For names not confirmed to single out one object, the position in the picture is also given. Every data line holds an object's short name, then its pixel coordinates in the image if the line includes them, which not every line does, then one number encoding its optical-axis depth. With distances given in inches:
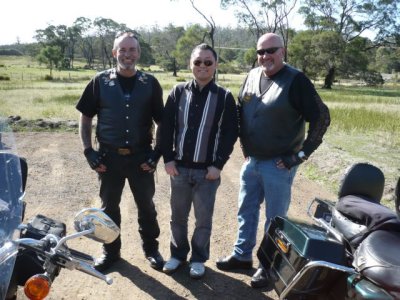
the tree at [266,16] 1855.3
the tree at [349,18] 1797.5
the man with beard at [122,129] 134.4
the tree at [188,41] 2491.4
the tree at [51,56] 2361.0
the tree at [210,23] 1659.7
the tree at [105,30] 3038.9
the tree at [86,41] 3171.8
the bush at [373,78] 2052.2
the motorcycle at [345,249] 75.7
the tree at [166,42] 3173.0
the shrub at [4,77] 1434.3
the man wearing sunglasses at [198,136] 131.1
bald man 129.9
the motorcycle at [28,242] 66.2
